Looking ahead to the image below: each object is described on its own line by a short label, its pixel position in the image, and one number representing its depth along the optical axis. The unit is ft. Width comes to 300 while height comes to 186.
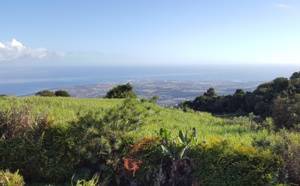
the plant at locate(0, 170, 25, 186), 10.75
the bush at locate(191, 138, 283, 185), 12.00
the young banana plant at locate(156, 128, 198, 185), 13.04
